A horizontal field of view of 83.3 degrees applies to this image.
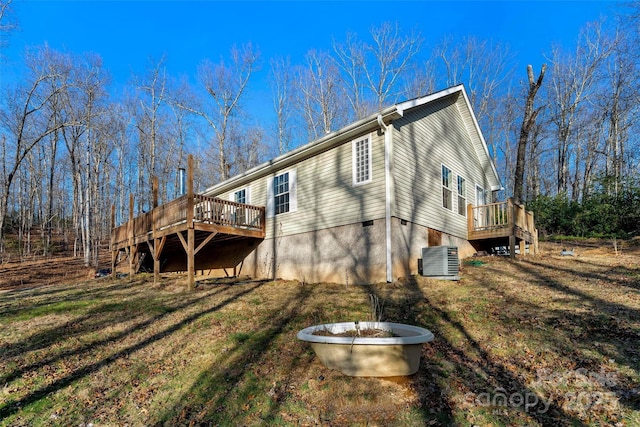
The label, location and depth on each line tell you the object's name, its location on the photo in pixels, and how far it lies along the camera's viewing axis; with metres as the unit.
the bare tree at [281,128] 29.20
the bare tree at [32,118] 16.42
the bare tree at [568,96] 26.02
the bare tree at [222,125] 26.58
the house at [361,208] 10.14
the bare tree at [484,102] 28.80
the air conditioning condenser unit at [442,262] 9.77
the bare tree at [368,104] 25.52
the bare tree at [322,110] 26.73
